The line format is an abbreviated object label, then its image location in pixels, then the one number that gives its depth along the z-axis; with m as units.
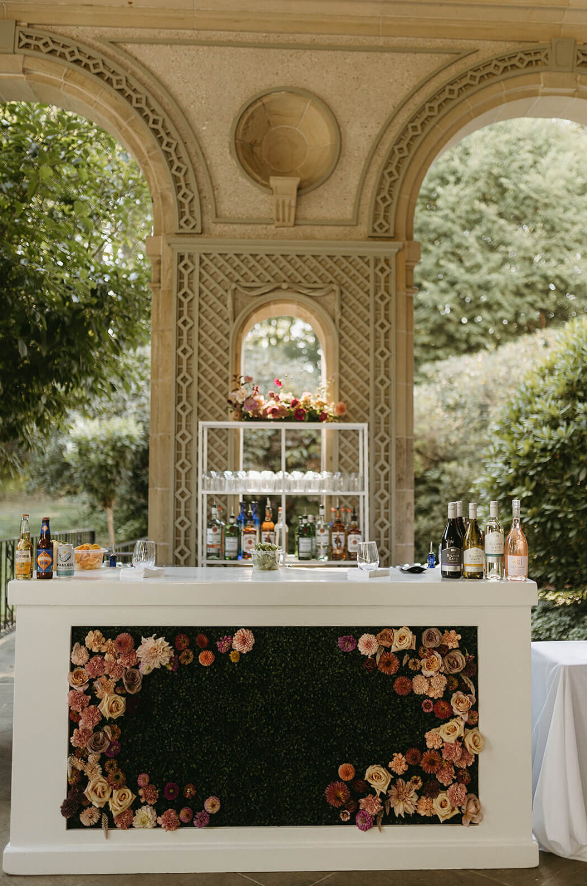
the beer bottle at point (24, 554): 3.03
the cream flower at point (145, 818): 2.97
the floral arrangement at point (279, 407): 4.91
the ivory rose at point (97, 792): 2.95
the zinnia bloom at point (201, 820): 2.97
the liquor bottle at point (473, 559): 3.11
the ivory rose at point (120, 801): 2.96
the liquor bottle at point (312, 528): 4.80
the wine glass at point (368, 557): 3.22
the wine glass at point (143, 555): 3.22
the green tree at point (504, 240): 12.52
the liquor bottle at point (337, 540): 4.88
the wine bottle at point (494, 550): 3.13
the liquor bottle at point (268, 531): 4.66
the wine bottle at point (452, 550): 3.13
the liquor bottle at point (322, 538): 4.83
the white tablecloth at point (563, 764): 3.03
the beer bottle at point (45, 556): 3.06
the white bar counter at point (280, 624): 2.94
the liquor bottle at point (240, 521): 4.84
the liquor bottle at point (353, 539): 4.88
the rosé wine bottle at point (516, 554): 3.09
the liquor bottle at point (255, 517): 4.84
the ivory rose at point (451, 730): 3.02
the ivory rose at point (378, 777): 3.00
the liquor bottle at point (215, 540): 4.79
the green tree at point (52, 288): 5.35
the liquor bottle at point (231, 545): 4.72
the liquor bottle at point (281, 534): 4.75
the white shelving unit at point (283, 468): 4.82
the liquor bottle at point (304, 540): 4.74
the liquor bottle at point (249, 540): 4.73
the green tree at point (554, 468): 5.66
